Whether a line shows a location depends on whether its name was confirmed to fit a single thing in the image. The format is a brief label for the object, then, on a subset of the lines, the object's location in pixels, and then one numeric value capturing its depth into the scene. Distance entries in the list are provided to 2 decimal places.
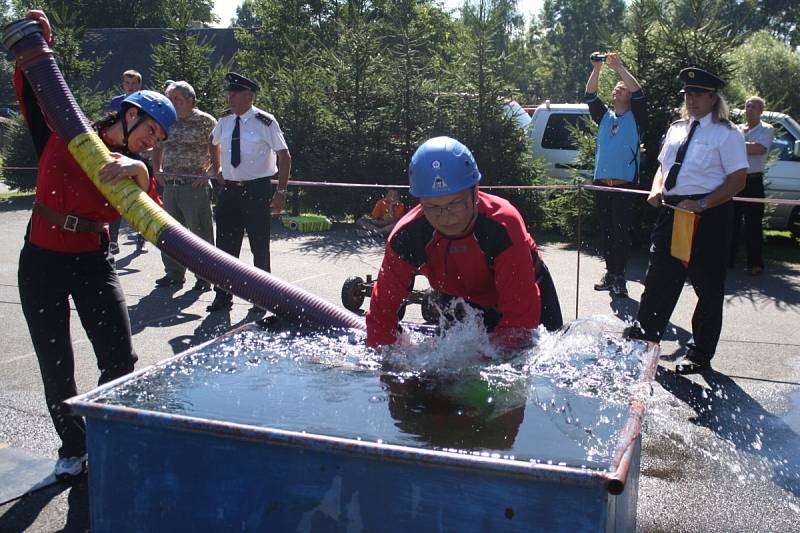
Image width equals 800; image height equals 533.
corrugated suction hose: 3.94
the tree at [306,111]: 14.79
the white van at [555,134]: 15.12
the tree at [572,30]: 68.38
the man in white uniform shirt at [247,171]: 7.52
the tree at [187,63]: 16.14
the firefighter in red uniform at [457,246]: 3.49
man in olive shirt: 8.65
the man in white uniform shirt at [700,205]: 5.63
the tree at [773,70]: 24.00
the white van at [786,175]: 12.26
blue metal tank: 2.37
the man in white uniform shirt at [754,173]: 9.74
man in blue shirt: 8.45
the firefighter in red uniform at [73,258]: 3.96
